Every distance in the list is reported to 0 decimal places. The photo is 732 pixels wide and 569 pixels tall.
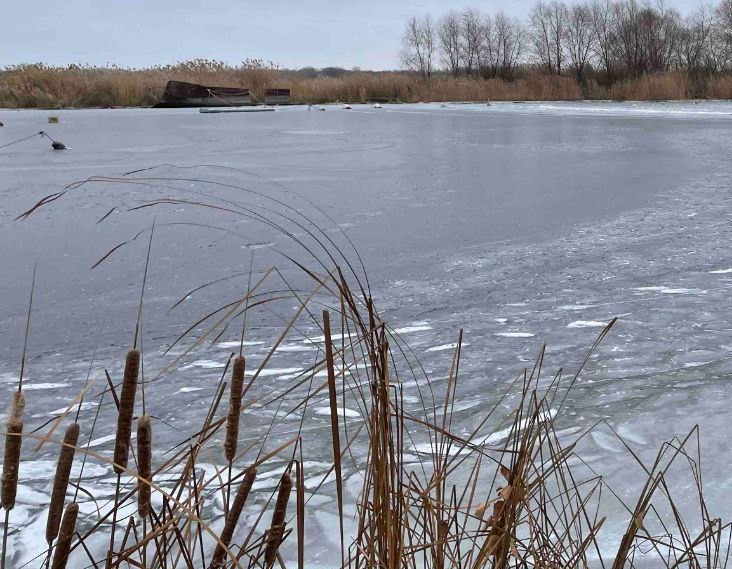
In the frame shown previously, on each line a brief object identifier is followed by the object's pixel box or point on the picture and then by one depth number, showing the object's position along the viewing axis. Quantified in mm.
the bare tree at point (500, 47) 43500
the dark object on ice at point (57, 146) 10321
